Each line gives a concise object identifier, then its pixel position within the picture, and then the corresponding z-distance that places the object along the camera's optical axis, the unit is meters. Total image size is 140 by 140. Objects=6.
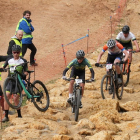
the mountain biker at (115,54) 18.90
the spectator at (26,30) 23.40
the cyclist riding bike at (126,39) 22.02
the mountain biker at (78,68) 16.30
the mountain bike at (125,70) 21.78
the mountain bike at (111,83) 18.33
